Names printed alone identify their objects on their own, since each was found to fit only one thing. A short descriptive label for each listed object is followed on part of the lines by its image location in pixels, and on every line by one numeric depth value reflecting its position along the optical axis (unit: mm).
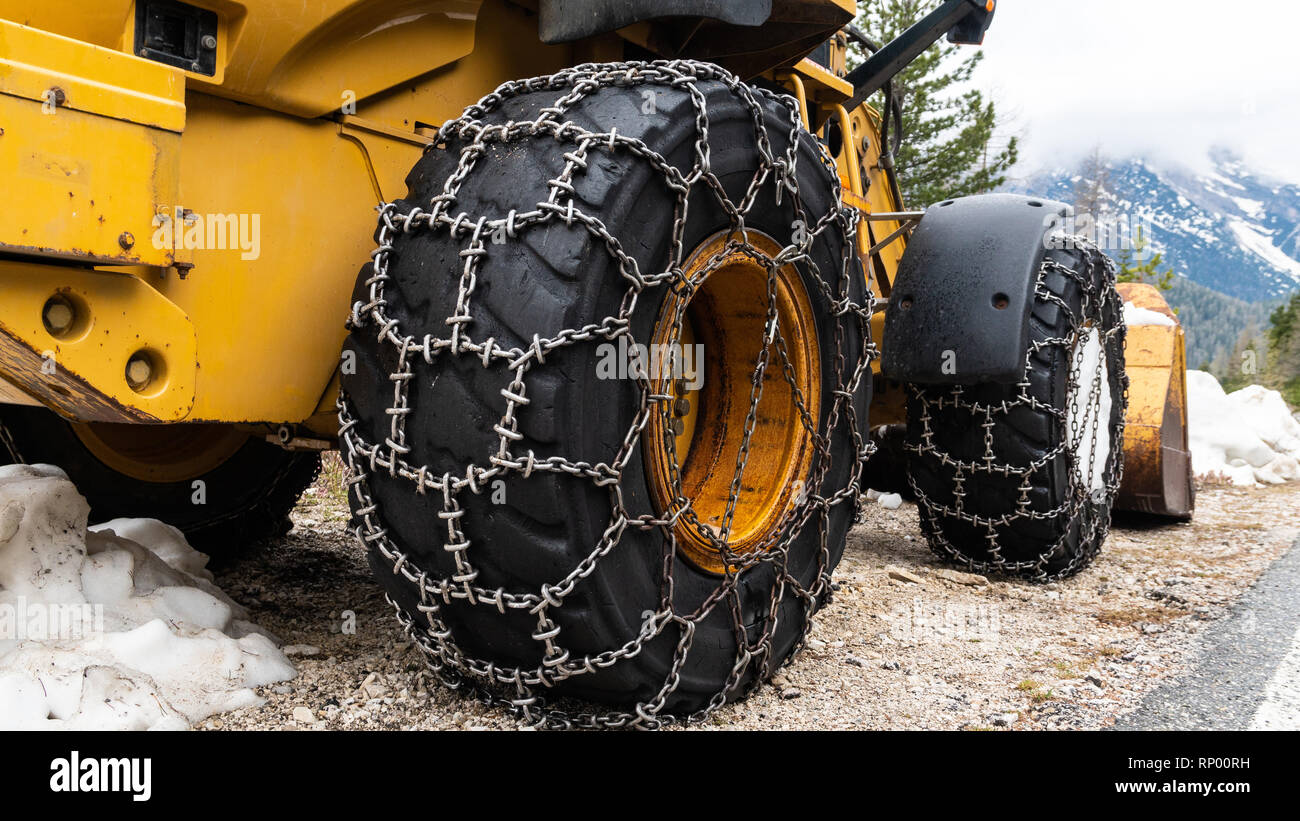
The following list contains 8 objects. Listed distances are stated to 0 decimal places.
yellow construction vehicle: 1707
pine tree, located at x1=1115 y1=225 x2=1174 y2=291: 20062
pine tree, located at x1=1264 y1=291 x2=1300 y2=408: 20166
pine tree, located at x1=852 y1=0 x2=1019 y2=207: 19547
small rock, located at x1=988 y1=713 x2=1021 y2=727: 2326
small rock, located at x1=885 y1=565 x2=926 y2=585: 3830
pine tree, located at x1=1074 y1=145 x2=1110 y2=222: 33281
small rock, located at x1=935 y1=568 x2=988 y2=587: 3857
